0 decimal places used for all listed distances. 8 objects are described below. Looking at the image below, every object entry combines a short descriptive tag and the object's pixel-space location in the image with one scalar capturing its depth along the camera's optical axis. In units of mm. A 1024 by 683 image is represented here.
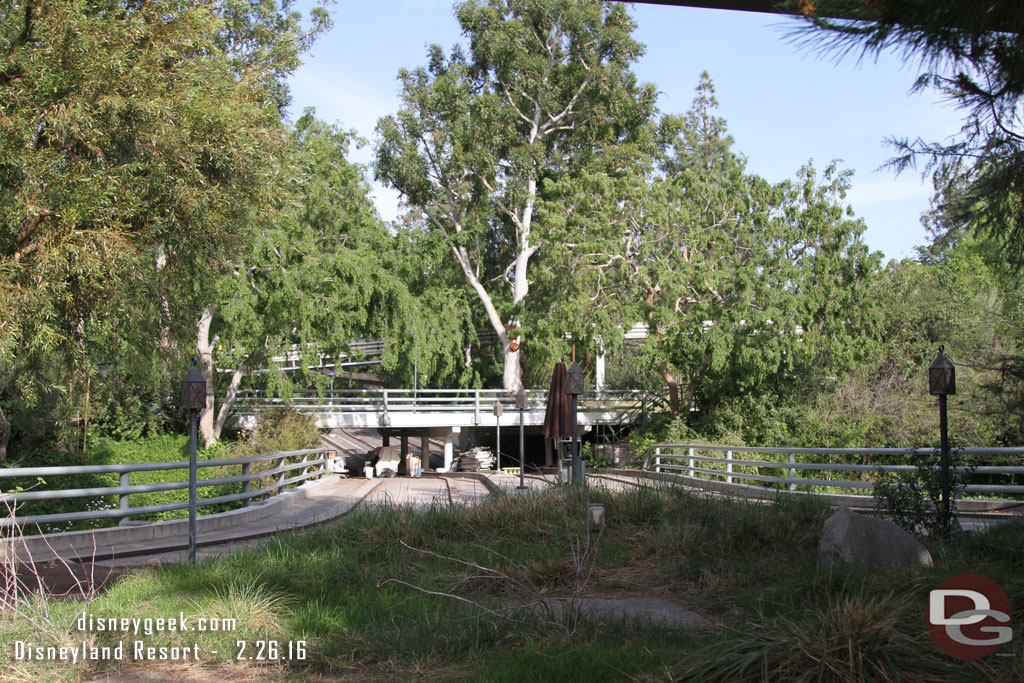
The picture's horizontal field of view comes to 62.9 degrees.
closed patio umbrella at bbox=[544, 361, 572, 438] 19562
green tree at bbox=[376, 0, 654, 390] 38500
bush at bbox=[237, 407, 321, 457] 24406
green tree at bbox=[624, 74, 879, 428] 27531
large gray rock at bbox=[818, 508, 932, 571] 7836
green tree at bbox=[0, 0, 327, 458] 11023
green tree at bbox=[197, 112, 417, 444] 27641
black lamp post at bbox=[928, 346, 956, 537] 10625
